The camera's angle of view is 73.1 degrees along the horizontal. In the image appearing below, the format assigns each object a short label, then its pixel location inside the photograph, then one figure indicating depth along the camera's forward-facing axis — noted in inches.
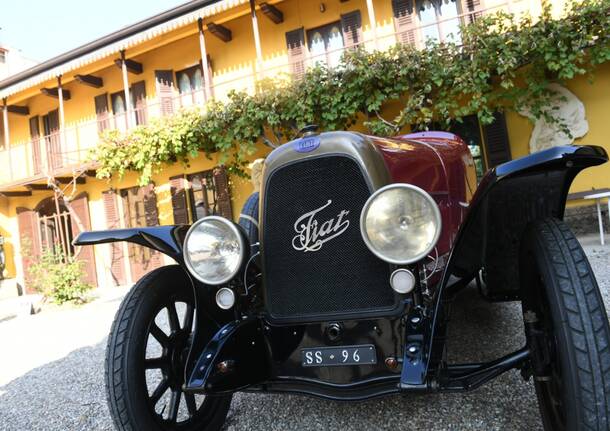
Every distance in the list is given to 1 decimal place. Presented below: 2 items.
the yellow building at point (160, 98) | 317.1
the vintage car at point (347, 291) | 52.0
